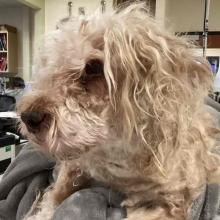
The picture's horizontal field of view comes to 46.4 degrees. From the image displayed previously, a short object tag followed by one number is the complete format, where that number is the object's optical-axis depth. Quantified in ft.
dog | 1.69
